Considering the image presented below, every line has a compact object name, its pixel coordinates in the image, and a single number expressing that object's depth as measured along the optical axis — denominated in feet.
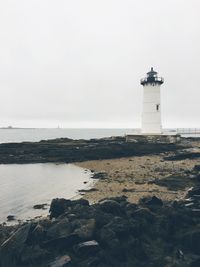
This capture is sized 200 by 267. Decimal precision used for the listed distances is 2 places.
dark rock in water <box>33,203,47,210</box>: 35.70
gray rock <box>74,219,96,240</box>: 21.08
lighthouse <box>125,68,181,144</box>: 101.73
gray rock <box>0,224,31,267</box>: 19.51
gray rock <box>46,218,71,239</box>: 21.27
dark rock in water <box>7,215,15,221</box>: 31.55
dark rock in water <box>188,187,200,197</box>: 31.46
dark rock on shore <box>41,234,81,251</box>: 20.84
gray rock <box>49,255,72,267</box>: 18.86
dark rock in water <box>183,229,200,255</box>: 21.03
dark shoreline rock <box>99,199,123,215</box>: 24.93
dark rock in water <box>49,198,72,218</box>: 27.37
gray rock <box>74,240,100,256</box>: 20.19
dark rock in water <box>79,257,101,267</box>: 19.24
